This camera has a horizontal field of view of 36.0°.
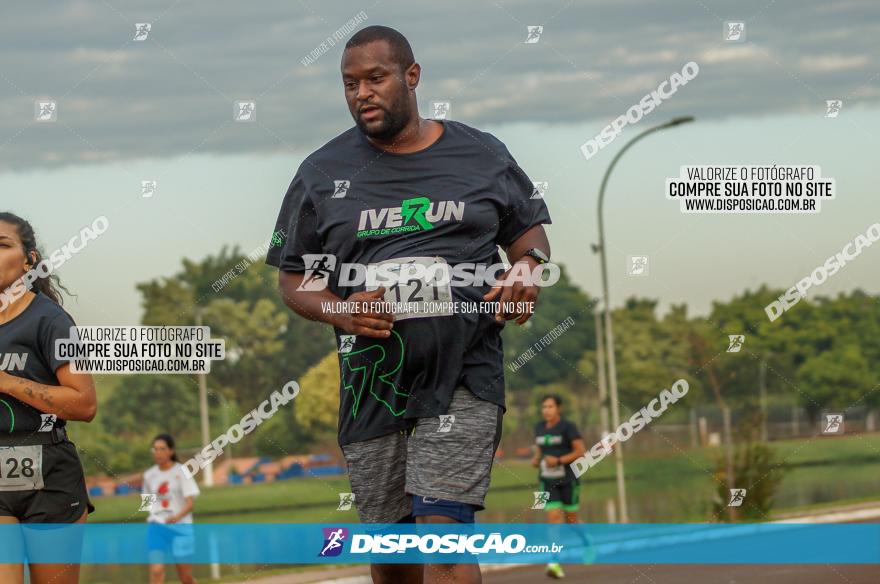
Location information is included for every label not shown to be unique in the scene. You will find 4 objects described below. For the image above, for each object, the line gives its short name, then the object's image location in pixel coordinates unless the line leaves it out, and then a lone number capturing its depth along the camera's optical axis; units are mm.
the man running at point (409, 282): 4949
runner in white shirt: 13312
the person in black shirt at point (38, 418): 5676
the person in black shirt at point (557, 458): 15352
